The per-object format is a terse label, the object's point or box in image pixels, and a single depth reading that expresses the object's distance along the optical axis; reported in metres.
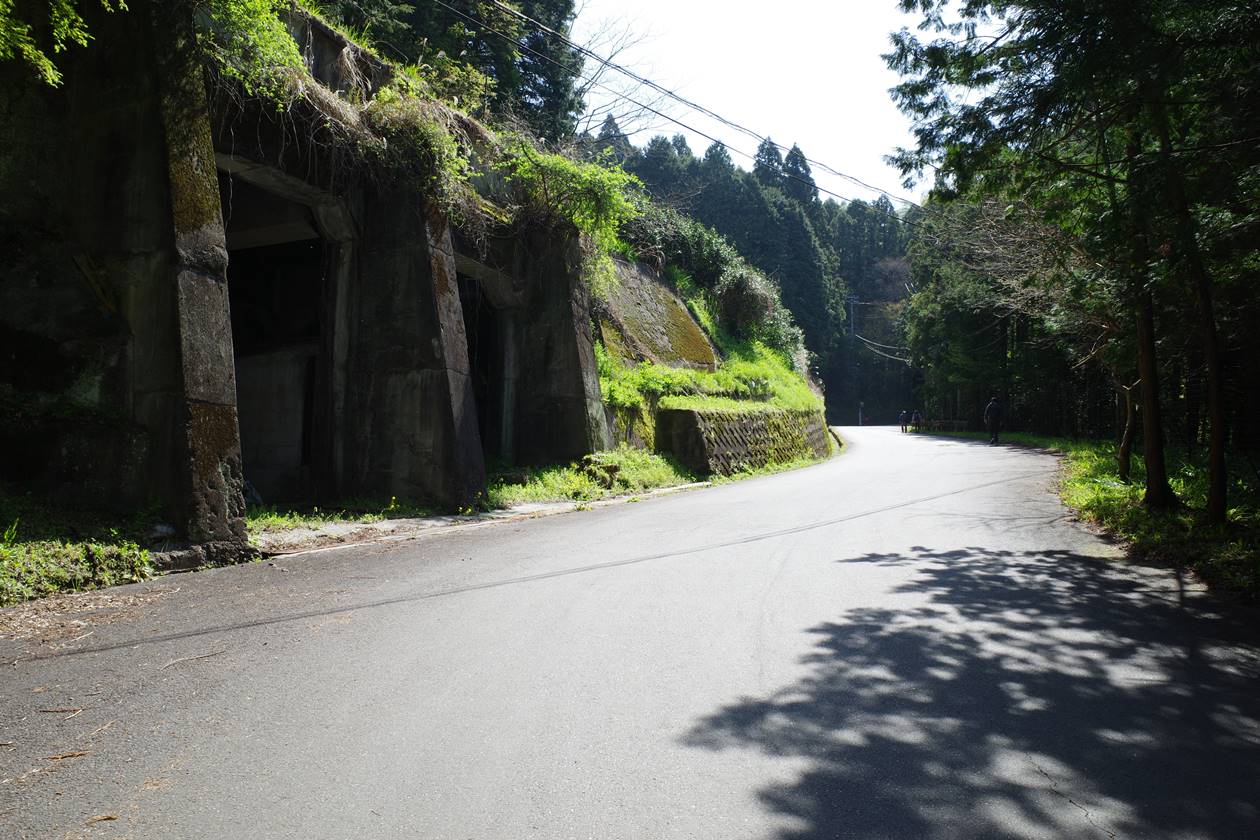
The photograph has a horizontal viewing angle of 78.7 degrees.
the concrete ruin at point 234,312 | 6.99
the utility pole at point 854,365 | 67.65
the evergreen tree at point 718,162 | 58.69
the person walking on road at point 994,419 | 27.84
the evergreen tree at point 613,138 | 28.34
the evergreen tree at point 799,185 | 64.50
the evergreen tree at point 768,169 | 63.26
